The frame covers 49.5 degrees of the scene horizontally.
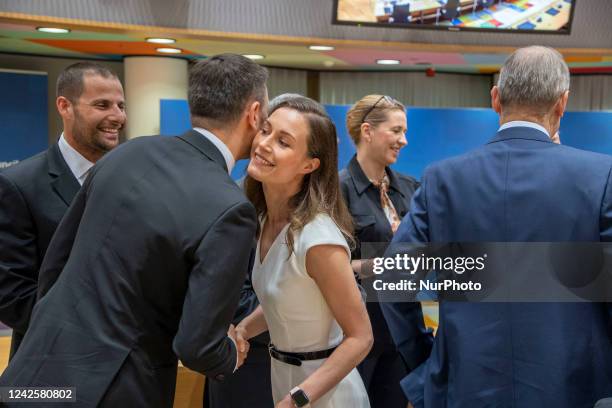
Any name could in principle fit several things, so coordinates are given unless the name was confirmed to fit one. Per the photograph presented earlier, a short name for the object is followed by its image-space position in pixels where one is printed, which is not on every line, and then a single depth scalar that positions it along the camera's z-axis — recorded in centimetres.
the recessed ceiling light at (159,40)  509
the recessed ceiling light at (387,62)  748
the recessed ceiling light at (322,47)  515
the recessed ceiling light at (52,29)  468
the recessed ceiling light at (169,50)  681
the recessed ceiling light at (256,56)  705
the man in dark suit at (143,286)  141
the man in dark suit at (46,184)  205
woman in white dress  174
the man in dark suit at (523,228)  162
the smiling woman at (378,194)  273
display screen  494
